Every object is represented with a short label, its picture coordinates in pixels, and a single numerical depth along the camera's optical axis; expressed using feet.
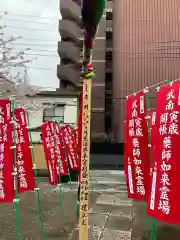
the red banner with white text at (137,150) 14.76
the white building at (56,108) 43.24
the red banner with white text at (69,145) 28.44
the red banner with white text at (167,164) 8.82
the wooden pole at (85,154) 7.59
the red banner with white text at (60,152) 24.20
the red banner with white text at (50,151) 22.42
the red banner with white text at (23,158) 14.71
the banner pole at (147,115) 14.01
